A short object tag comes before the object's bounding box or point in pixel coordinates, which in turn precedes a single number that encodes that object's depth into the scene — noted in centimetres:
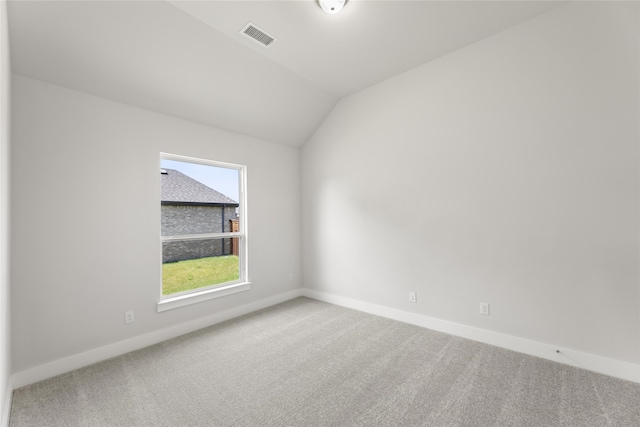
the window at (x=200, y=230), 305
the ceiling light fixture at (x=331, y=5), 216
